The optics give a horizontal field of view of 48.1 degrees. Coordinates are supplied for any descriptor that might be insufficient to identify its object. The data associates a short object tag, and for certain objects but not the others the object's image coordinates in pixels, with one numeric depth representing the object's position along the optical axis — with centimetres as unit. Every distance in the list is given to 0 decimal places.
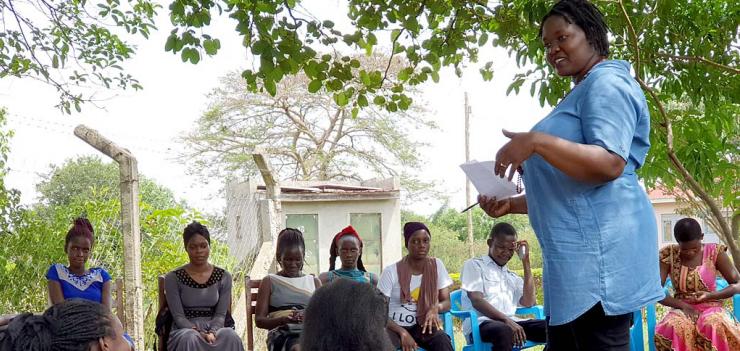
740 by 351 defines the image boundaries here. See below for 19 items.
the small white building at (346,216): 1909
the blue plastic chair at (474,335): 601
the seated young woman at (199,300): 553
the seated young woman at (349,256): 606
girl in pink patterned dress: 577
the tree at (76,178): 2975
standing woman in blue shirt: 208
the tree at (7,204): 721
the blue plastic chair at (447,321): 611
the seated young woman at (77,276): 595
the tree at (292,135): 2552
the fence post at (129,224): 628
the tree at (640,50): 521
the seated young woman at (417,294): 589
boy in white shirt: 596
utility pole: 2523
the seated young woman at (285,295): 555
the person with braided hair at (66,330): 221
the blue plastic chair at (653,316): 600
